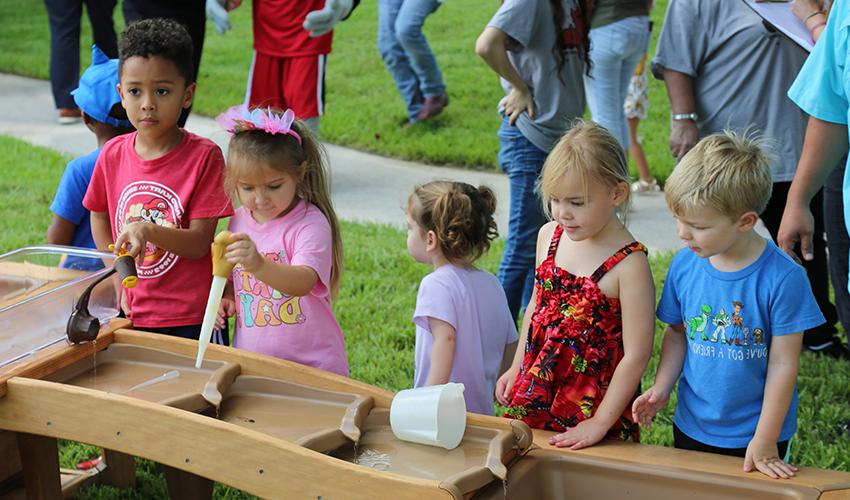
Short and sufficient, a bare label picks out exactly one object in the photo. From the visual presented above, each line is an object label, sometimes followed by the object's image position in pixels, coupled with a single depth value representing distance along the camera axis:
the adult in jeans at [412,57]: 7.76
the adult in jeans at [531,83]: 3.93
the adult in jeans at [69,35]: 8.34
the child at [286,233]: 3.01
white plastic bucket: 2.46
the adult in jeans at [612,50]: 5.95
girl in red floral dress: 2.67
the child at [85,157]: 3.45
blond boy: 2.47
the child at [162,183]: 3.16
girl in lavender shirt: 2.93
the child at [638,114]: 6.76
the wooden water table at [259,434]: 2.32
